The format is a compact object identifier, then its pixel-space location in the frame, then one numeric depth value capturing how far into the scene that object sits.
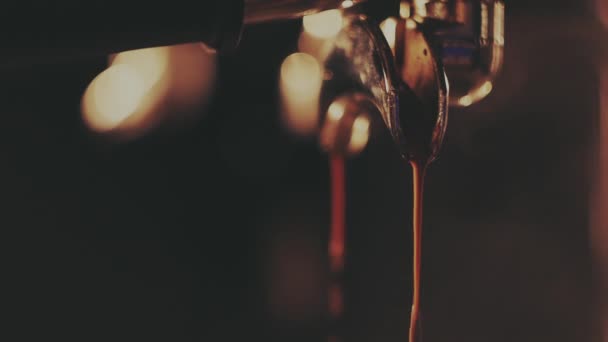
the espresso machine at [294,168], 0.32
